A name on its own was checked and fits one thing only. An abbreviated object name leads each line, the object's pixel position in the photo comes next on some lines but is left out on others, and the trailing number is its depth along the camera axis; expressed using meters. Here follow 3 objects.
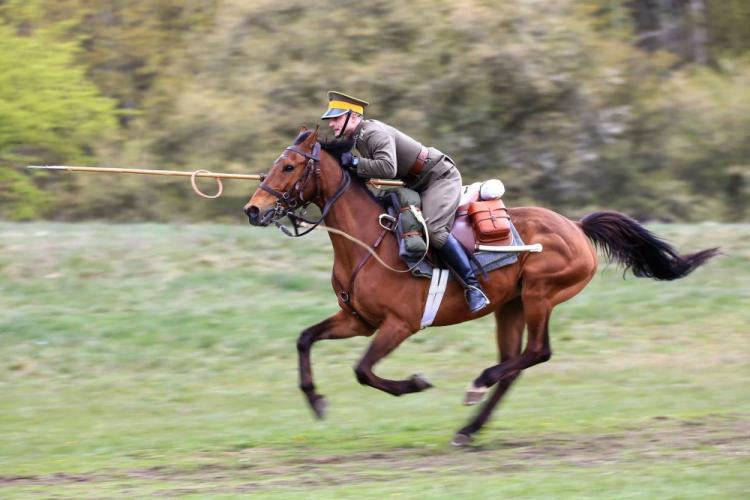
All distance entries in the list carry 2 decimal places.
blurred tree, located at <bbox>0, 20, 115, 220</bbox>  46.22
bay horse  18.69
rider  18.55
